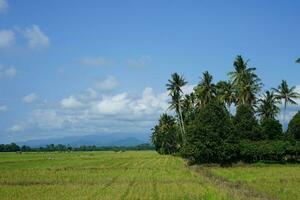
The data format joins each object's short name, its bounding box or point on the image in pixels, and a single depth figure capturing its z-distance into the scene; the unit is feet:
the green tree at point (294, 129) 237.66
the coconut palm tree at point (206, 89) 265.75
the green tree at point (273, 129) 242.58
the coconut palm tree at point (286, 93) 273.95
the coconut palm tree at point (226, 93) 260.42
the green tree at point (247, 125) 229.86
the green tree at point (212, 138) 210.59
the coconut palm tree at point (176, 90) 275.39
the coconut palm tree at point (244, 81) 237.45
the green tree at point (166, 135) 404.57
